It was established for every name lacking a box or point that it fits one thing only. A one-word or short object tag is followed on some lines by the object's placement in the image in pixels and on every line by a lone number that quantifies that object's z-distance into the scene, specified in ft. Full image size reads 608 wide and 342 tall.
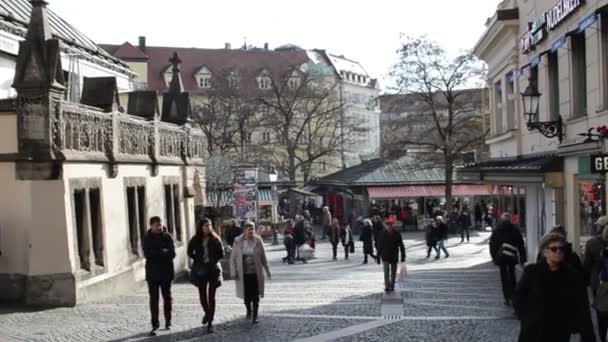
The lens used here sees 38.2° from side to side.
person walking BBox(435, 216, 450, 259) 100.12
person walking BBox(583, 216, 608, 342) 30.29
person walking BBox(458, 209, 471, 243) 134.41
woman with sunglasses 22.45
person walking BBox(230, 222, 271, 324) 41.73
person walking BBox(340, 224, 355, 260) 104.01
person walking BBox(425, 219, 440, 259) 100.22
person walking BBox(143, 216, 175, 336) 38.01
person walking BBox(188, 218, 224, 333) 39.42
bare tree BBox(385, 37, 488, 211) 158.81
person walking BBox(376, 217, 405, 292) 57.41
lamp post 141.08
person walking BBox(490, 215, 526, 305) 45.03
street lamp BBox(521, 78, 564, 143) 60.59
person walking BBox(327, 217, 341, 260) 103.50
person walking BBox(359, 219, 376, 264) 93.16
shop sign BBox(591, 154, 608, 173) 40.22
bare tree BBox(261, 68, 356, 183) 207.21
